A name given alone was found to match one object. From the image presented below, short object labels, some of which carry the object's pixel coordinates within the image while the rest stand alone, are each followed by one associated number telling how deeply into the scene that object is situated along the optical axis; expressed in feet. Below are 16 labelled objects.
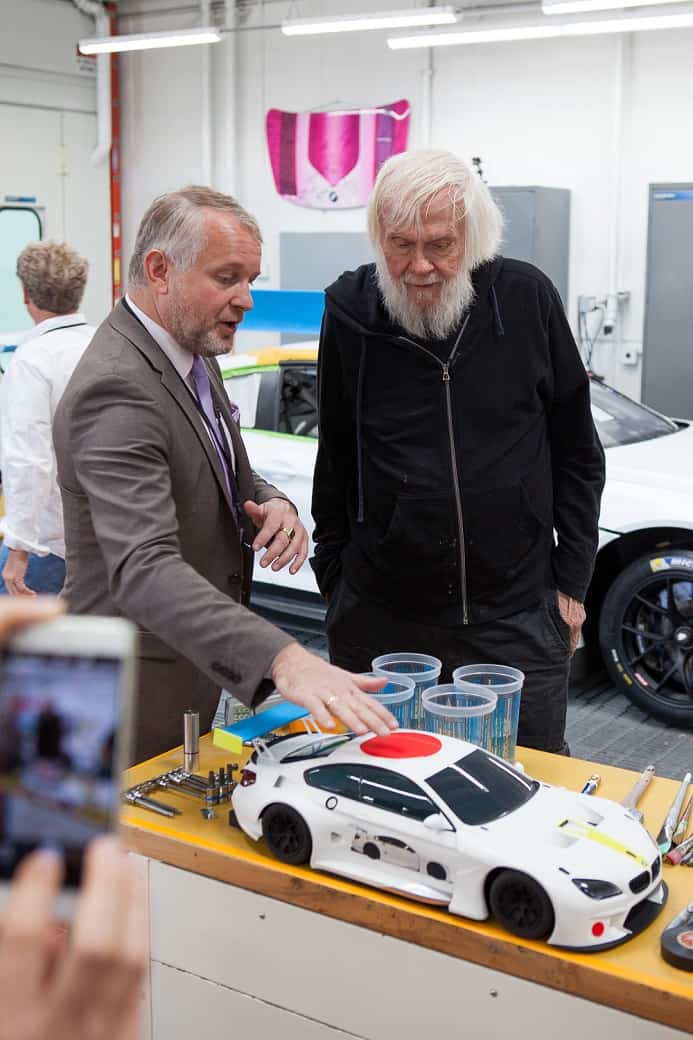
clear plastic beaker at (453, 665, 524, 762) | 6.98
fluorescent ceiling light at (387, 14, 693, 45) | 22.12
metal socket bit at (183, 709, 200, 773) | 6.95
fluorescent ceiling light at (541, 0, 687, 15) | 21.39
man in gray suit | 5.72
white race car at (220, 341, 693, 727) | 14.84
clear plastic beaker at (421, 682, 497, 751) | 6.72
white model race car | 5.31
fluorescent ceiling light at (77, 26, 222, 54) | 27.89
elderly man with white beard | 8.11
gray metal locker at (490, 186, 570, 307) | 25.88
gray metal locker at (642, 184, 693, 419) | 24.47
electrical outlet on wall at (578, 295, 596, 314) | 26.84
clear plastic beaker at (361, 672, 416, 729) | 6.82
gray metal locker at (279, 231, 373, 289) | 29.99
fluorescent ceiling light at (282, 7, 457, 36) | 24.38
